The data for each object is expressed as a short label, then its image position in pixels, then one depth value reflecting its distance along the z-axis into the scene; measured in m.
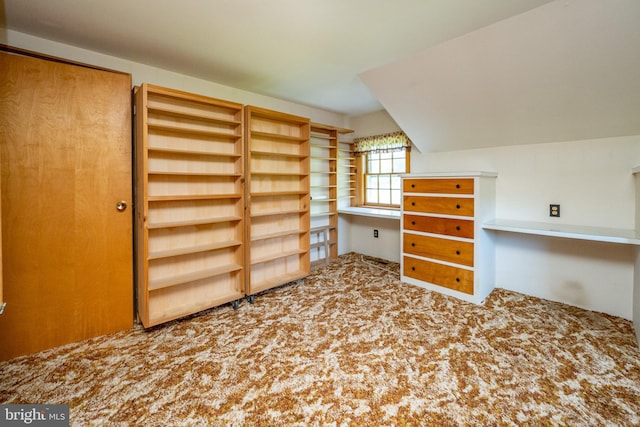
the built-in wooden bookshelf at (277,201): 3.03
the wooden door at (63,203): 1.92
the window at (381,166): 4.02
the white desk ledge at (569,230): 2.13
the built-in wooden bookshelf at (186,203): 2.32
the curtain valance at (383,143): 3.90
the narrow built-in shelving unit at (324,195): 4.15
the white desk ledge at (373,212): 3.69
